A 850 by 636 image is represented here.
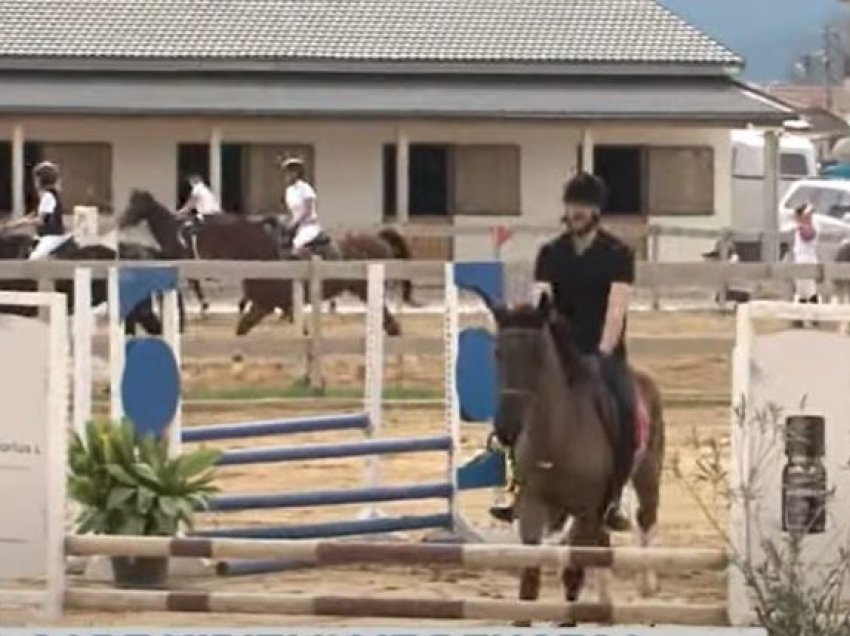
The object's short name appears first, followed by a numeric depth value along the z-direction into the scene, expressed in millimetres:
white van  51000
